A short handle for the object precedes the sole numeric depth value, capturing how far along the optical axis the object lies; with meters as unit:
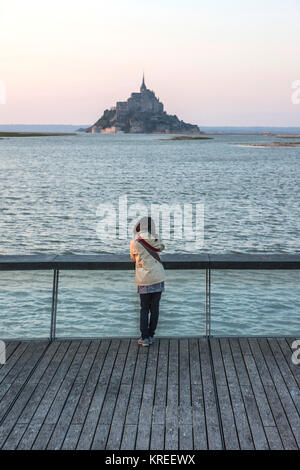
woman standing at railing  5.84
